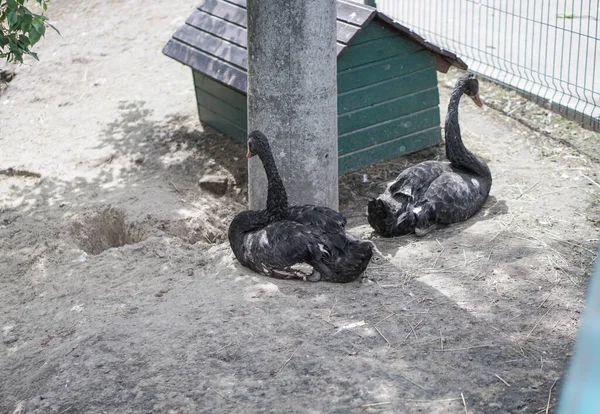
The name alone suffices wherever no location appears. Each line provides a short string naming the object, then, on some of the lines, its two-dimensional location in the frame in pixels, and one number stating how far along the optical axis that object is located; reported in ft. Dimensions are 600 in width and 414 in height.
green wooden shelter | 23.75
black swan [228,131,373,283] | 17.12
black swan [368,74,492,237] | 19.95
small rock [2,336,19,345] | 16.65
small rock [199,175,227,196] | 24.71
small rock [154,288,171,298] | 17.45
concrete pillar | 17.97
